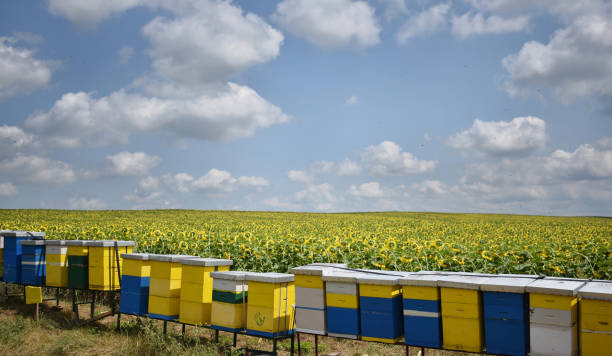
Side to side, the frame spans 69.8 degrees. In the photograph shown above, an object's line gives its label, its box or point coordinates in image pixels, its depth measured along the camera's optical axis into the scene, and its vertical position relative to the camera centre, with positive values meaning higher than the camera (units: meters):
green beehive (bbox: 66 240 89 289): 10.66 -1.46
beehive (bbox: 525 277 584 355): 5.77 -1.47
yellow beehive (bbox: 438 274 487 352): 6.32 -1.55
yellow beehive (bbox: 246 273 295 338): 7.50 -1.70
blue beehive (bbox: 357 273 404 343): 6.79 -1.58
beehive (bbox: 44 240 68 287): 10.92 -1.46
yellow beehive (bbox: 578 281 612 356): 5.61 -1.45
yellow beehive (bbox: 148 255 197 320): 8.84 -1.65
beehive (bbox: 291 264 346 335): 7.31 -1.58
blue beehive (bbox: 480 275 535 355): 6.08 -1.52
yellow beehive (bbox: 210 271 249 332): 7.88 -1.72
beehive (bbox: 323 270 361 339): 7.05 -1.58
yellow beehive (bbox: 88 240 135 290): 10.39 -1.42
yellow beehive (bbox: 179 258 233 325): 8.37 -1.60
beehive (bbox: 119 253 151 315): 9.39 -1.69
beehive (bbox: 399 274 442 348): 6.60 -1.57
